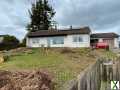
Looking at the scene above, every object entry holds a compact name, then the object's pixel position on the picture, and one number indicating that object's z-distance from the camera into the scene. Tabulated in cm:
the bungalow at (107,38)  1646
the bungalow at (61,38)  1508
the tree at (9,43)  1582
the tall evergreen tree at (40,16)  2062
